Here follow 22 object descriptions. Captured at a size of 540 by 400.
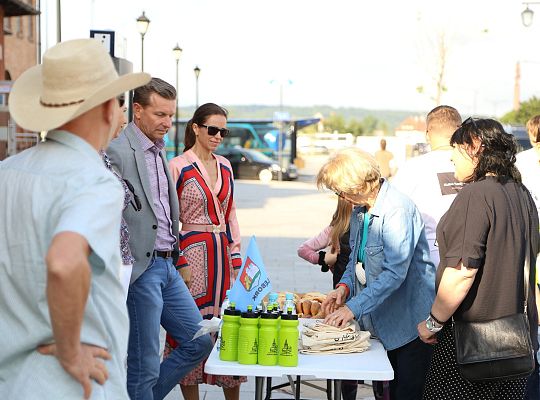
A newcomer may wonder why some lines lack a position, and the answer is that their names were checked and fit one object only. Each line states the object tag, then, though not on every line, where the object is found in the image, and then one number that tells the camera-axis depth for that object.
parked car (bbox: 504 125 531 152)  23.17
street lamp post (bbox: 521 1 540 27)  29.17
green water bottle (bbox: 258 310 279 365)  3.82
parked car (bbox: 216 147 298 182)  44.22
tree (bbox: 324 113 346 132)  127.81
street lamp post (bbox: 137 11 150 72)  27.66
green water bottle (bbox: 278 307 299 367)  3.81
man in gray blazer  4.76
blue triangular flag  4.18
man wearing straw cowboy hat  2.33
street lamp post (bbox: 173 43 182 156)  38.54
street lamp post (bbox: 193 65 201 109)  46.44
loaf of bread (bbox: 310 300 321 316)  4.96
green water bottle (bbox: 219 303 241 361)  3.93
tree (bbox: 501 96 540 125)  70.12
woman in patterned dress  5.79
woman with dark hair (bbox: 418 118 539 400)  3.80
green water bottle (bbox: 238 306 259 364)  3.85
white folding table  3.78
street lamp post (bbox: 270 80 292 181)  44.53
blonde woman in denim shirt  4.36
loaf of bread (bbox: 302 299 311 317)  4.96
